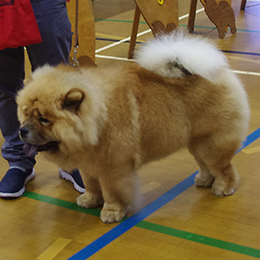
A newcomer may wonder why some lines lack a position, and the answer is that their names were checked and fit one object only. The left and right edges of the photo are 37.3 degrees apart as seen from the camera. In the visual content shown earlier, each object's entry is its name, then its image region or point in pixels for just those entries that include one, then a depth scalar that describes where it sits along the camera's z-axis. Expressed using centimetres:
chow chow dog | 166
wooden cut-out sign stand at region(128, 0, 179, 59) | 425
